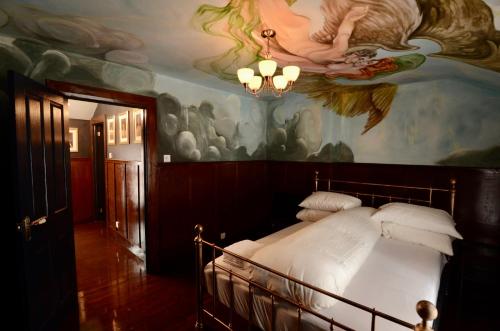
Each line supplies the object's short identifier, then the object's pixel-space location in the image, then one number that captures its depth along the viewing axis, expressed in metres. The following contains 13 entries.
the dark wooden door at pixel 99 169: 5.33
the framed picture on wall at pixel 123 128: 3.89
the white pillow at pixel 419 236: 2.34
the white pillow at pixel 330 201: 3.18
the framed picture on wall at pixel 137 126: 3.51
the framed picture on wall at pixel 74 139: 5.21
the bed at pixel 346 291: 1.35
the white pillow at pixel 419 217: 2.47
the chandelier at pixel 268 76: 1.93
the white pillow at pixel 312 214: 3.27
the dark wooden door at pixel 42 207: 1.74
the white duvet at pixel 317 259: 1.43
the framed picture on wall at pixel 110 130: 4.29
